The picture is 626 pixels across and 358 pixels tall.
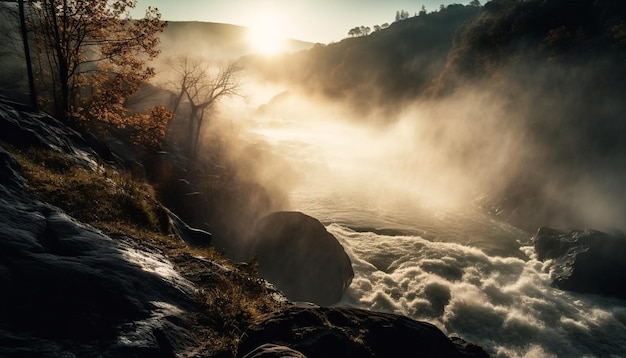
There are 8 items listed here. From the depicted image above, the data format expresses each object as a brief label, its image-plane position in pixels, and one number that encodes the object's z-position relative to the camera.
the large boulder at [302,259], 21.92
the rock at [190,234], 15.20
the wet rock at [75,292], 5.02
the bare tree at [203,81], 39.03
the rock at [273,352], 5.47
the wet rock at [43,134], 12.80
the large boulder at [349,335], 6.45
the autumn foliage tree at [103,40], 18.12
